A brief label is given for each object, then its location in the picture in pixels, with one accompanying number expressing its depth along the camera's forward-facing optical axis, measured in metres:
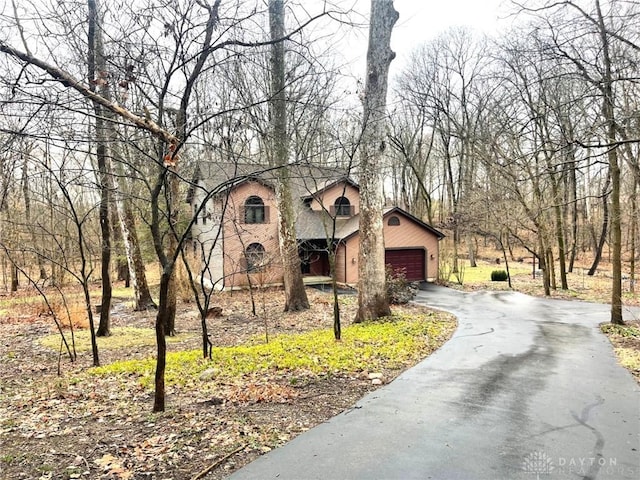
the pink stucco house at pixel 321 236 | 21.59
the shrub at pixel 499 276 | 24.17
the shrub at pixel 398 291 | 15.64
